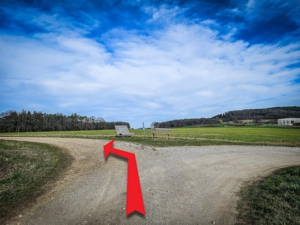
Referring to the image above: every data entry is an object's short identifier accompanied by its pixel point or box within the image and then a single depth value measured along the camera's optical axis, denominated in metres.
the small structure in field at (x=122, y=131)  26.16
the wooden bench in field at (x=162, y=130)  23.02
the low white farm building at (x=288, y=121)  90.01
